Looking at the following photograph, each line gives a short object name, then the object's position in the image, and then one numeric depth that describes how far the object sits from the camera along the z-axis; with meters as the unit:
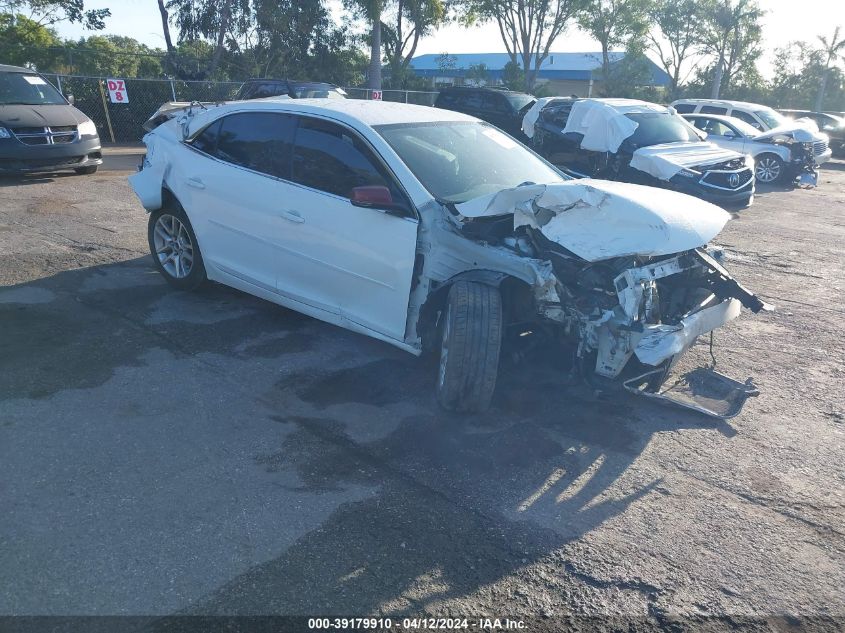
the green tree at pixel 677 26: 43.16
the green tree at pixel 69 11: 24.27
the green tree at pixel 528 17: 34.72
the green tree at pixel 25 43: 22.22
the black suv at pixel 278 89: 15.17
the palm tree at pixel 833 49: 48.16
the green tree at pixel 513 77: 34.19
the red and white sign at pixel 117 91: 17.38
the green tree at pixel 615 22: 37.03
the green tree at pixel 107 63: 21.36
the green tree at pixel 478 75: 36.41
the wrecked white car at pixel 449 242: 4.01
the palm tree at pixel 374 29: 25.27
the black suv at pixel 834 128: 24.31
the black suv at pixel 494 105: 17.08
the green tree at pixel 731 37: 40.19
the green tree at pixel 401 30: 29.69
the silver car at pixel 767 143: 15.91
